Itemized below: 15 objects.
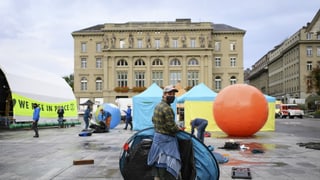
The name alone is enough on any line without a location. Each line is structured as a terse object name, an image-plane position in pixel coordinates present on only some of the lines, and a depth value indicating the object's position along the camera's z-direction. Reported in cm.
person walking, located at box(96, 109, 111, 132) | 1824
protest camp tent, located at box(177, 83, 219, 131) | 1837
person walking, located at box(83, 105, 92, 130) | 1948
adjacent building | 6258
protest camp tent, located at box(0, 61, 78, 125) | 2075
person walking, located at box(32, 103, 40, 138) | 1496
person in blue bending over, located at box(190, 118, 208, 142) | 1066
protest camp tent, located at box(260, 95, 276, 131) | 1831
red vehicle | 4136
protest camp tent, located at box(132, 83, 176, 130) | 1947
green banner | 2049
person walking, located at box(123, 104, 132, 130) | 2066
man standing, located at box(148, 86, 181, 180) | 424
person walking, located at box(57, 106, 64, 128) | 2382
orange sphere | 1316
